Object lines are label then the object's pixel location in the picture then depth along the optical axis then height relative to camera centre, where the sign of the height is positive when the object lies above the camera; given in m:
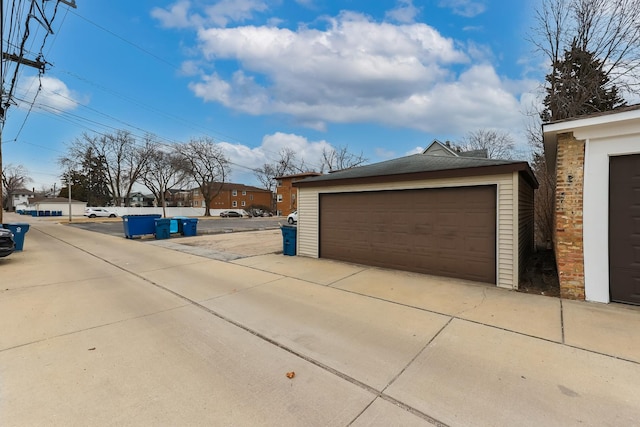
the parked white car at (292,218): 25.29 -0.69
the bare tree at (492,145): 26.14 +6.35
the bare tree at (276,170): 51.84 +7.53
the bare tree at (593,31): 9.51 +6.54
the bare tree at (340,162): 45.38 +7.82
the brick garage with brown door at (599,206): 4.36 +0.06
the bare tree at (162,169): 40.22 +6.02
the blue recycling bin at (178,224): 14.84 -0.70
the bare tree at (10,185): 65.32 +6.37
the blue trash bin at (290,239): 9.02 -0.91
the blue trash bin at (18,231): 9.83 -0.69
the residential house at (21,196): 79.09 +4.46
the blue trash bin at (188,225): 14.79 -0.75
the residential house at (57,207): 47.62 +0.69
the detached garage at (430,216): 5.51 -0.15
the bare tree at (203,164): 39.73 +6.62
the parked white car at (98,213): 37.78 -0.27
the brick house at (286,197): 42.28 +2.09
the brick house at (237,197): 55.62 +2.78
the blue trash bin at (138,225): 13.48 -0.69
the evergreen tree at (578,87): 10.66 +4.74
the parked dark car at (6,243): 7.63 -0.86
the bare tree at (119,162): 41.66 +7.33
